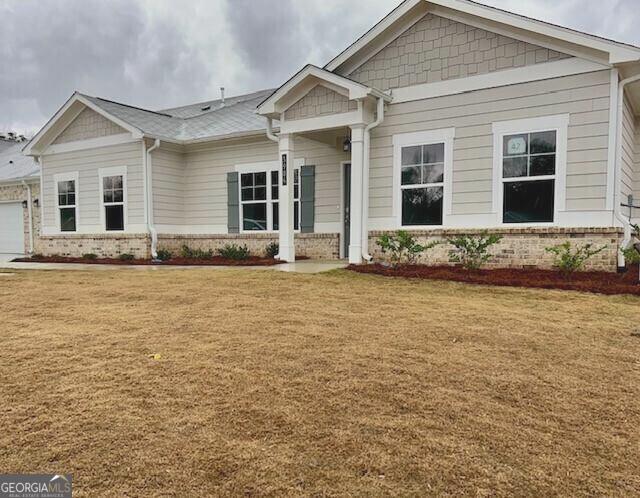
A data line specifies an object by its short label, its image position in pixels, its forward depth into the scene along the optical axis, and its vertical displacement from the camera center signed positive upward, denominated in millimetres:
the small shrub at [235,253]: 11406 -923
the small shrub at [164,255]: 12345 -1058
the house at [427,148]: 7656 +1443
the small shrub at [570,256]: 7199 -627
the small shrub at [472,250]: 8039 -594
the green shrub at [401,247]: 8370 -564
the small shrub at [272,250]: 11476 -846
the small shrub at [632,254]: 6673 -543
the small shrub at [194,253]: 12622 -1038
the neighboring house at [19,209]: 16547 +265
